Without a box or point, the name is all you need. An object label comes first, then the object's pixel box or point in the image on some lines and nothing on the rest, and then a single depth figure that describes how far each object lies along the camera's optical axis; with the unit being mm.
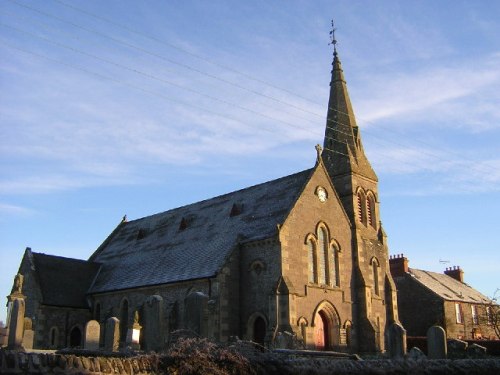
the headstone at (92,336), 22359
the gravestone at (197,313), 21109
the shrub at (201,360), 11148
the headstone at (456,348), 23161
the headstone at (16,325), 16953
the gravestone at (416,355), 18031
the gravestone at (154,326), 20797
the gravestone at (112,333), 22281
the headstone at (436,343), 20328
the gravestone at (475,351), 23028
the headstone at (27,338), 25159
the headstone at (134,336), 22450
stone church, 28000
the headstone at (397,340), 20312
